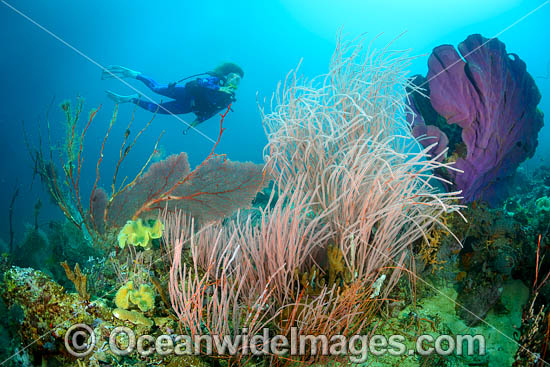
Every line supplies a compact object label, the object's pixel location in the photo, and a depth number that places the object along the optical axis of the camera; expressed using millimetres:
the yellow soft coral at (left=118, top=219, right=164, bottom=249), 2420
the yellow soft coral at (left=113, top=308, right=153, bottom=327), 1882
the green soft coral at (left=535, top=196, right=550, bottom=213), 4771
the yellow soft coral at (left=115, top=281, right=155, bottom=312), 1928
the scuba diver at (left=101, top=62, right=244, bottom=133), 9672
